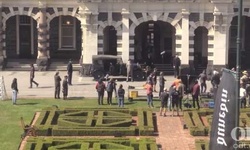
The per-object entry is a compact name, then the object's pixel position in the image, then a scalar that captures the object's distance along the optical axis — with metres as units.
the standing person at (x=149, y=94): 38.06
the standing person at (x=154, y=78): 43.47
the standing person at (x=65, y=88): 40.62
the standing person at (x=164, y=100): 35.53
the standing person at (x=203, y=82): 42.41
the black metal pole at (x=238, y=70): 18.84
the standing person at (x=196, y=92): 37.53
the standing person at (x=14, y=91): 38.75
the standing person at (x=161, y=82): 41.97
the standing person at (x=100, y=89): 39.02
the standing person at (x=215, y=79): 41.72
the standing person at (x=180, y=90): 36.56
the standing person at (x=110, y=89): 39.03
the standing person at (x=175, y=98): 35.94
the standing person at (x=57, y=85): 40.82
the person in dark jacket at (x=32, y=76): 44.78
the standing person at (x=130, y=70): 47.69
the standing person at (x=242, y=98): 36.72
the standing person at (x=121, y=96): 37.75
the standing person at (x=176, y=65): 49.34
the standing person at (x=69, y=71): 46.66
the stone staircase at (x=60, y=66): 54.94
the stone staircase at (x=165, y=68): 51.44
